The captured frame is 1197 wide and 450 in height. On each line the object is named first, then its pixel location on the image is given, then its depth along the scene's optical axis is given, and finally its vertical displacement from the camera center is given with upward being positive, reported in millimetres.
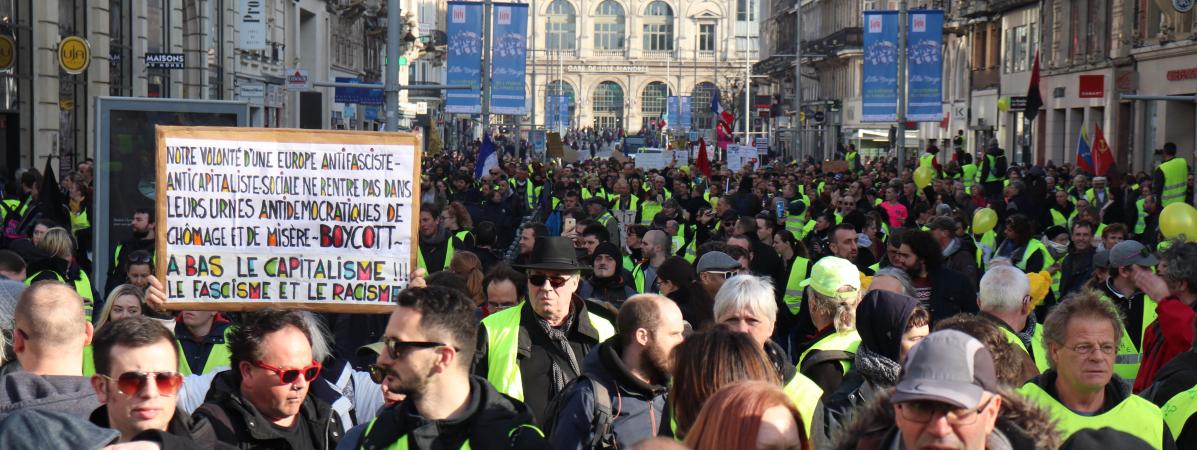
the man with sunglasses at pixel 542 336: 6809 -847
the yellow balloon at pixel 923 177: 27062 -673
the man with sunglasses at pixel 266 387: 5520 -847
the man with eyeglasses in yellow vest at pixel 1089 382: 5414 -801
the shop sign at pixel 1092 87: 28812 +838
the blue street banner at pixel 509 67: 30922 +1117
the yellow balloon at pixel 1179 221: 13180 -645
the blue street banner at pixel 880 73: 30891 +1099
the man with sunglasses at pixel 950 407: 3902 -618
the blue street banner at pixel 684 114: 80406 +806
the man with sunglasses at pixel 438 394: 4766 -742
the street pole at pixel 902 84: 32000 +923
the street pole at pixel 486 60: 34659 +1402
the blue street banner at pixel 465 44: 28208 +1378
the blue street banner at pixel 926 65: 29781 +1187
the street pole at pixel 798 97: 56219 +1138
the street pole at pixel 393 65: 16031 +569
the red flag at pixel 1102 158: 23000 -286
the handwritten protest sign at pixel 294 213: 7539 -385
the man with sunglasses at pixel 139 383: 4820 -730
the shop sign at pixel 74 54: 23734 +937
